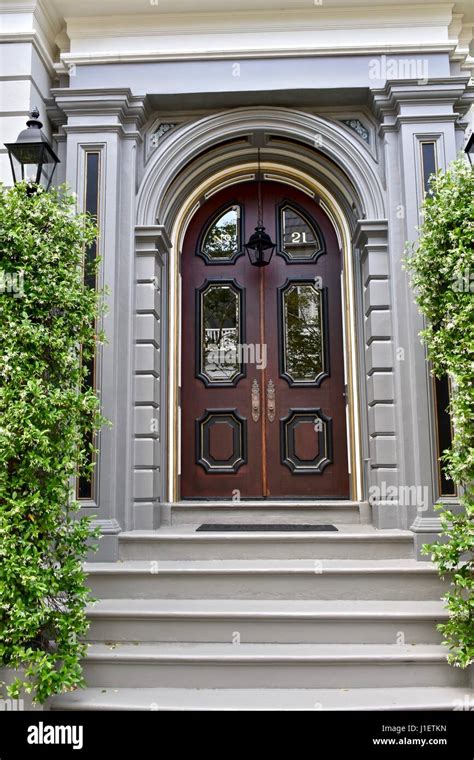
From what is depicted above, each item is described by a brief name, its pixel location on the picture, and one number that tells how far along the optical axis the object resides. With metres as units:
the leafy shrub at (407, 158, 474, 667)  3.60
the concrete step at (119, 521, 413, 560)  4.57
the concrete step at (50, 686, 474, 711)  3.41
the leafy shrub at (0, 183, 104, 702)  3.33
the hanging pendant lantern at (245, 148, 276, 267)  5.97
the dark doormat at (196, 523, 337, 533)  4.90
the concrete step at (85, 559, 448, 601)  4.23
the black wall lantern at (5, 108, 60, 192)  4.49
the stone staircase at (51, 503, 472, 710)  3.60
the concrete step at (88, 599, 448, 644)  3.90
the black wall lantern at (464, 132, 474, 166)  4.24
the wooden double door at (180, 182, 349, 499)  5.86
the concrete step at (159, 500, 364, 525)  5.32
